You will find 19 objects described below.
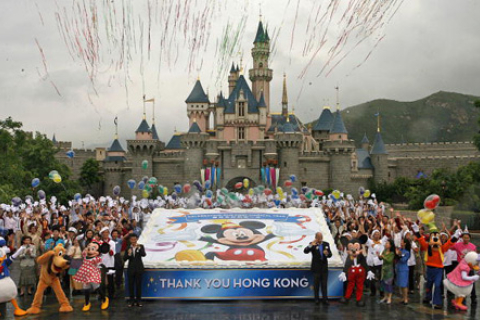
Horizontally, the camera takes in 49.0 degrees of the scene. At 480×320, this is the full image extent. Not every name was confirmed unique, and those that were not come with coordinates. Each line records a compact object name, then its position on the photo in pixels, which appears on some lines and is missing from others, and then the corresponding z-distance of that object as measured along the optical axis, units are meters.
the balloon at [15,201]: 17.80
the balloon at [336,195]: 21.65
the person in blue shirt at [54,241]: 10.25
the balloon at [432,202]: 9.75
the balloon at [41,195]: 18.93
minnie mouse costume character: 9.16
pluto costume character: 9.01
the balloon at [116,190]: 21.70
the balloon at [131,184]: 23.34
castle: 53.25
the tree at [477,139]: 30.29
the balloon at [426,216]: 9.76
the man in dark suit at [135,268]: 9.32
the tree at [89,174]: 59.28
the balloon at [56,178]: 20.38
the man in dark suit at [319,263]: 9.42
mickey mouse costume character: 9.62
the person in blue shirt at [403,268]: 9.64
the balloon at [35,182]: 21.09
